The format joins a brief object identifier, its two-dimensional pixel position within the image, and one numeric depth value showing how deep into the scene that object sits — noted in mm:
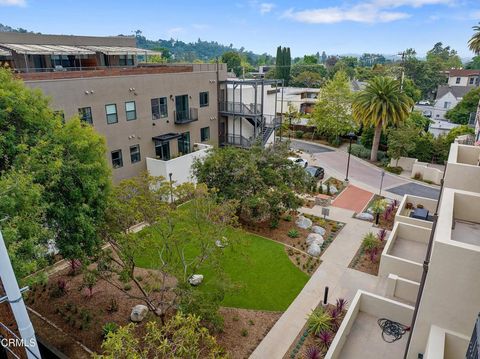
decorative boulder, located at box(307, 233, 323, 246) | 19762
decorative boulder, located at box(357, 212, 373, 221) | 22920
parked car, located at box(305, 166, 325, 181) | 30641
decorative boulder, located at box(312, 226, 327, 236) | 20891
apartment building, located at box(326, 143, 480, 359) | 7801
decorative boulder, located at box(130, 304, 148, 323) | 13703
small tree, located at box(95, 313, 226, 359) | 6609
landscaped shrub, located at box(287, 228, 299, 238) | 20484
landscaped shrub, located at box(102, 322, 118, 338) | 12569
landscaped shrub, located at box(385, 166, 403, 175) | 33750
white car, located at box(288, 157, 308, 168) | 31578
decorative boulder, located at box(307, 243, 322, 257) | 18641
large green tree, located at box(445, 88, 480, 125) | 46062
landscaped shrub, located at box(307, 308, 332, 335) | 13062
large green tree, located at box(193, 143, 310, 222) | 20047
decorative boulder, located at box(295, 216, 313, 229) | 21734
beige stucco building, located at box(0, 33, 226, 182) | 21516
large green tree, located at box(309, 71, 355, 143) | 41969
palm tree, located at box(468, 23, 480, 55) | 41712
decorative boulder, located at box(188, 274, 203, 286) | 15696
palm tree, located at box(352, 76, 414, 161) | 33719
